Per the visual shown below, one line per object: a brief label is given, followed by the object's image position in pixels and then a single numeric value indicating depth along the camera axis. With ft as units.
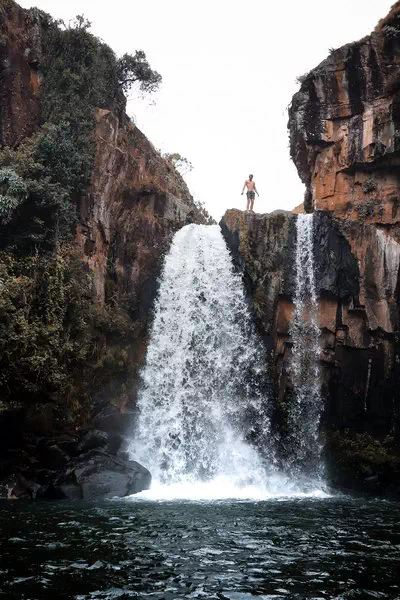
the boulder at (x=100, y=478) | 46.88
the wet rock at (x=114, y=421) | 61.98
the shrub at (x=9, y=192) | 55.36
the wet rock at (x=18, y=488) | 47.55
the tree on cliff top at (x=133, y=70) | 85.12
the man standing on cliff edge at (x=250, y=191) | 87.86
